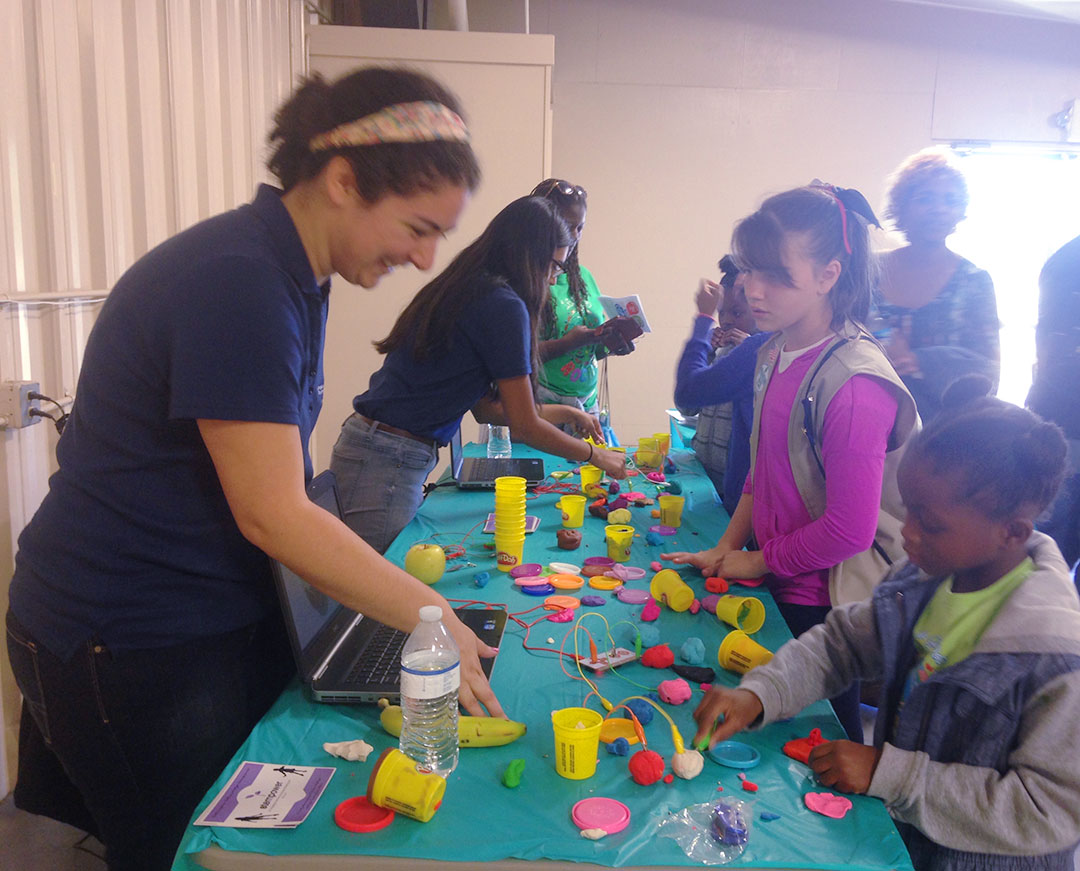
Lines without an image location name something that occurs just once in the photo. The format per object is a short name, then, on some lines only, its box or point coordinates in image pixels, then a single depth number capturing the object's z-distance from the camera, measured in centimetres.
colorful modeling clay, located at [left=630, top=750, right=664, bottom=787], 98
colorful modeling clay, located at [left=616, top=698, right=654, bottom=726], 112
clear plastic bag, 87
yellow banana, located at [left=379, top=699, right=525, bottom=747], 104
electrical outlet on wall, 193
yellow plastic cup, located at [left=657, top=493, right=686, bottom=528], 202
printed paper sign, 90
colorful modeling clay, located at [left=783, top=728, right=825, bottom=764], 104
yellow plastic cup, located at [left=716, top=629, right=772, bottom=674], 125
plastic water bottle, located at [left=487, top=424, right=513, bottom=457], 289
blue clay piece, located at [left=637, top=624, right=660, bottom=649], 134
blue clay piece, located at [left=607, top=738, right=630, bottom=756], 104
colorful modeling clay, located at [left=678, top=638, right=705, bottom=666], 129
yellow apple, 161
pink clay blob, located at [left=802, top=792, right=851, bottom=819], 93
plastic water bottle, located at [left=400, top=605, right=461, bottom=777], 99
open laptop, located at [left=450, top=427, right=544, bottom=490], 241
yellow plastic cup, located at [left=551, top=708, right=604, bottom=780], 97
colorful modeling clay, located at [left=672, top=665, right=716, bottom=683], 124
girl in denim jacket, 93
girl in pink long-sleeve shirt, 143
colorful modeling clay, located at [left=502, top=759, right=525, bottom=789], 96
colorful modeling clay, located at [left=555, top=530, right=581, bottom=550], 185
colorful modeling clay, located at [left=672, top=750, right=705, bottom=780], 100
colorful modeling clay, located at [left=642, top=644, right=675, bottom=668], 127
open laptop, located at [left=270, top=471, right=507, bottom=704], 115
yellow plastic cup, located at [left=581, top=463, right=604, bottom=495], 229
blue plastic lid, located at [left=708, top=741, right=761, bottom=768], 102
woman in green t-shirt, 288
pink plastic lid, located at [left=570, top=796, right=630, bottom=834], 90
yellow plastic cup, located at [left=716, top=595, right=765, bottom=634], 144
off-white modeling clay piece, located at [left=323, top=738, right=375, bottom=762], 102
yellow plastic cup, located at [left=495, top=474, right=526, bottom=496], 173
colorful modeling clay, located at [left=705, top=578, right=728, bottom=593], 158
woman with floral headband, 94
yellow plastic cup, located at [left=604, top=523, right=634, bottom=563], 176
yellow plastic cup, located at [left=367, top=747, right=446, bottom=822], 91
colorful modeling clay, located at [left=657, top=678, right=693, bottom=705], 117
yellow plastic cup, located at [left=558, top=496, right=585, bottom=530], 194
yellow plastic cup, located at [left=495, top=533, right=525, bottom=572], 173
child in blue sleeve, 220
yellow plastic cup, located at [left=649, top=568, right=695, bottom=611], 150
